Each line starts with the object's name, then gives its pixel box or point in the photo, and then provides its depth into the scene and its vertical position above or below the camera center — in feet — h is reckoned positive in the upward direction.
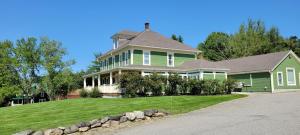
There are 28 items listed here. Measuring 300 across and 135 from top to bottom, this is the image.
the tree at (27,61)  96.38 +10.86
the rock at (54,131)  26.43 -5.33
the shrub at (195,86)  62.45 -0.53
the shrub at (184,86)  62.95 -0.50
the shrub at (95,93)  79.59 -2.67
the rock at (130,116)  31.50 -4.28
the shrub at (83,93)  86.87 -2.88
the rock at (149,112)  33.03 -4.05
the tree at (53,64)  98.83 +9.49
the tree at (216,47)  163.78 +27.90
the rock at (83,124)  28.20 -4.82
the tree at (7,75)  94.16 +4.61
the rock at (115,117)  30.31 -4.33
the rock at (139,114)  32.15 -4.16
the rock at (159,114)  33.92 -4.47
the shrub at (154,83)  60.34 +0.42
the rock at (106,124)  29.62 -5.06
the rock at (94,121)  28.96 -4.56
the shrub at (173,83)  62.55 +0.39
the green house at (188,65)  76.06 +6.77
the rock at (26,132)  24.89 -5.05
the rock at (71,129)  27.44 -5.30
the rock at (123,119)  30.96 -4.62
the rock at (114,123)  30.13 -5.01
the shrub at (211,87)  62.30 -0.85
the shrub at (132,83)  60.34 +0.49
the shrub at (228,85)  65.67 -0.37
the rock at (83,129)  28.05 -5.36
